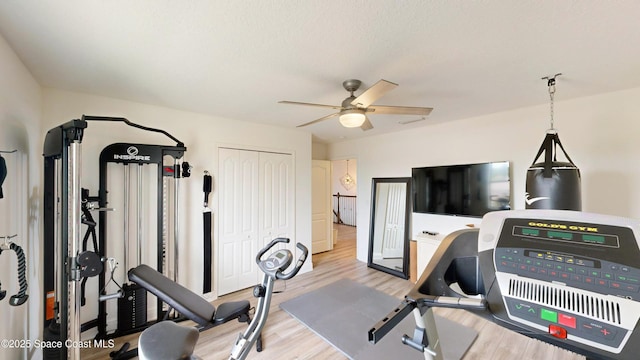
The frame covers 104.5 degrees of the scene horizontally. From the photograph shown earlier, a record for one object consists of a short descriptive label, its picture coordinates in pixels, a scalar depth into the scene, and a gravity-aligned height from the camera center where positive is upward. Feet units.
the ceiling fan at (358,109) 6.74 +2.02
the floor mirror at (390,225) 13.85 -2.71
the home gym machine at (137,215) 8.27 -1.22
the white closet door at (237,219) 11.37 -1.84
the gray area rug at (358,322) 7.37 -5.15
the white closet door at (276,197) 12.71 -0.89
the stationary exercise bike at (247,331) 2.84 -1.93
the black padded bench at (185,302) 5.84 -2.97
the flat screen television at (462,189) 10.35 -0.42
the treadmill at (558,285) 2.59 -1.24
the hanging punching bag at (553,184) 6.66 -0.14
